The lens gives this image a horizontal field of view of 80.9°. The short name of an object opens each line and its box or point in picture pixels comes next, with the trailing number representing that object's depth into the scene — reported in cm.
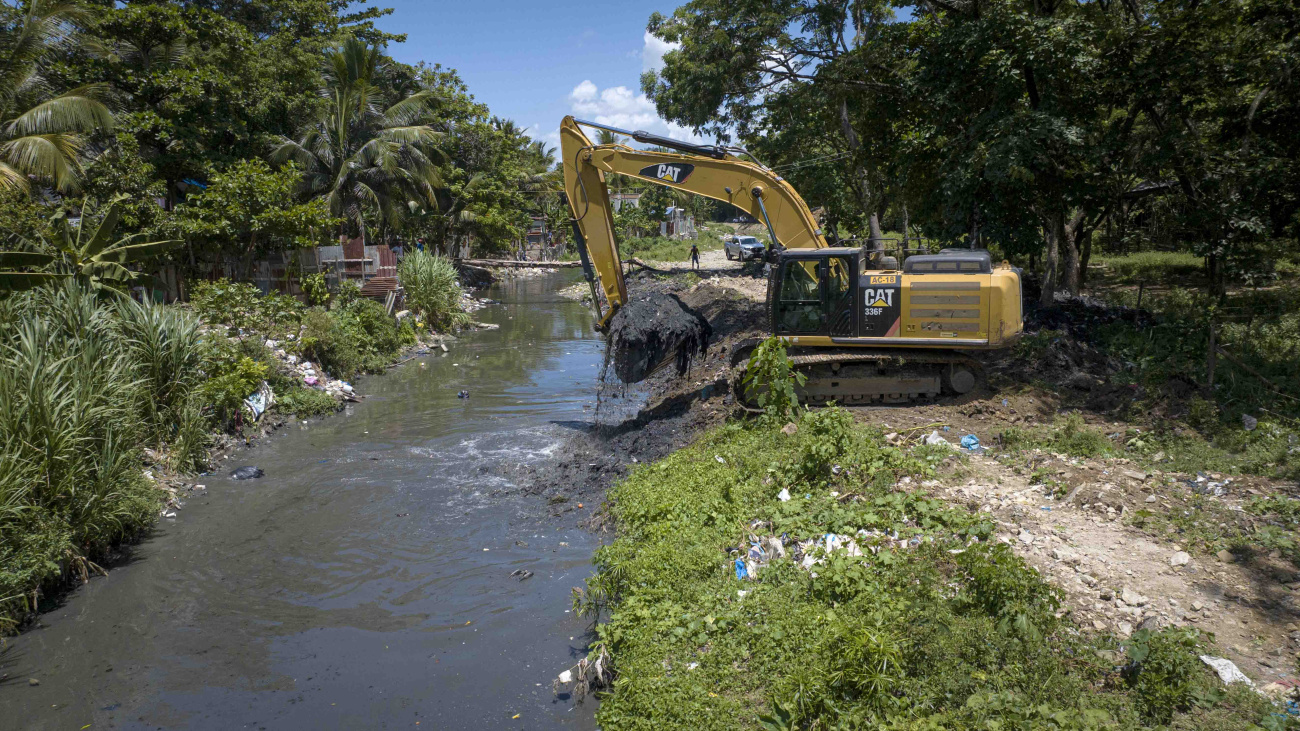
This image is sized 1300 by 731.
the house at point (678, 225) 6269
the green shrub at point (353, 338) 1577
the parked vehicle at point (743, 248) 3669
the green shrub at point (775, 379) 928
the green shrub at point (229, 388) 1161
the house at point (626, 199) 6399
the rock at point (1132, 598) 512
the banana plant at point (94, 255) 1165
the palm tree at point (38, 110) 1389
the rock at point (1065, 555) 567
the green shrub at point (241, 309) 1438
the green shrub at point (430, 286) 2136
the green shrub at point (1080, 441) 793
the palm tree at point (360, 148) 2334
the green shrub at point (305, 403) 1330
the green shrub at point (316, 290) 1831
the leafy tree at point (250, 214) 1666
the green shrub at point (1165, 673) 425
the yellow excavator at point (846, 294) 984
